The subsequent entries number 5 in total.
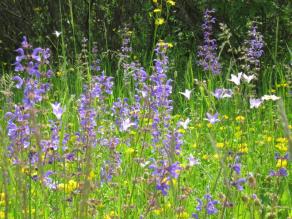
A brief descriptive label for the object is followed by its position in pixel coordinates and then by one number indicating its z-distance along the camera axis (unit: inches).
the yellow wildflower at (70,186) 97.8
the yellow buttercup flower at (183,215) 88.6
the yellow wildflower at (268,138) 133.1
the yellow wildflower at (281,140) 130.0
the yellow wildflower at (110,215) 91.9
